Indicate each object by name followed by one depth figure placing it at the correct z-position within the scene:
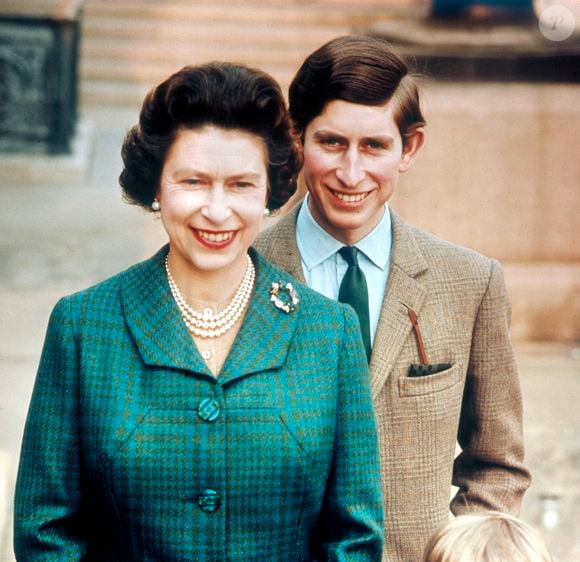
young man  5.80
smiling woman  4.84
